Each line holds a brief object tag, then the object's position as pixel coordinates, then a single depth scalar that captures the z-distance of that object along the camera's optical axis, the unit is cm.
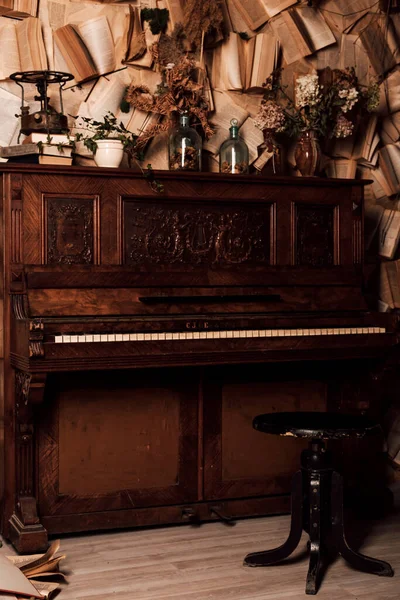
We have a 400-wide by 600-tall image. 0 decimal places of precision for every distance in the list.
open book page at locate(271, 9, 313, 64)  478
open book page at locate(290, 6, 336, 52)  483
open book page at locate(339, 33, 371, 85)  495
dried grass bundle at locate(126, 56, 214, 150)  441
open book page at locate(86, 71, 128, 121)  440
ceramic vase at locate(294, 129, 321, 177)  452
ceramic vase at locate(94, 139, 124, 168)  413
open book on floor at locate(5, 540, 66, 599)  310
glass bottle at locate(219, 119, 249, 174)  445
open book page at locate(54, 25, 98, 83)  432
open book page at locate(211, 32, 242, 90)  465
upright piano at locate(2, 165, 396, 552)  377
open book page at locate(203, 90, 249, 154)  464
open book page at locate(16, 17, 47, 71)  426
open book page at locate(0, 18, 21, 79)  425
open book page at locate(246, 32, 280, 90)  470
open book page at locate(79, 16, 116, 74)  438
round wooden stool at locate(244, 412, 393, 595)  332
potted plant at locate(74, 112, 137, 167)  413
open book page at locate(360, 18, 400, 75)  498
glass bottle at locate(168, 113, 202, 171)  432
